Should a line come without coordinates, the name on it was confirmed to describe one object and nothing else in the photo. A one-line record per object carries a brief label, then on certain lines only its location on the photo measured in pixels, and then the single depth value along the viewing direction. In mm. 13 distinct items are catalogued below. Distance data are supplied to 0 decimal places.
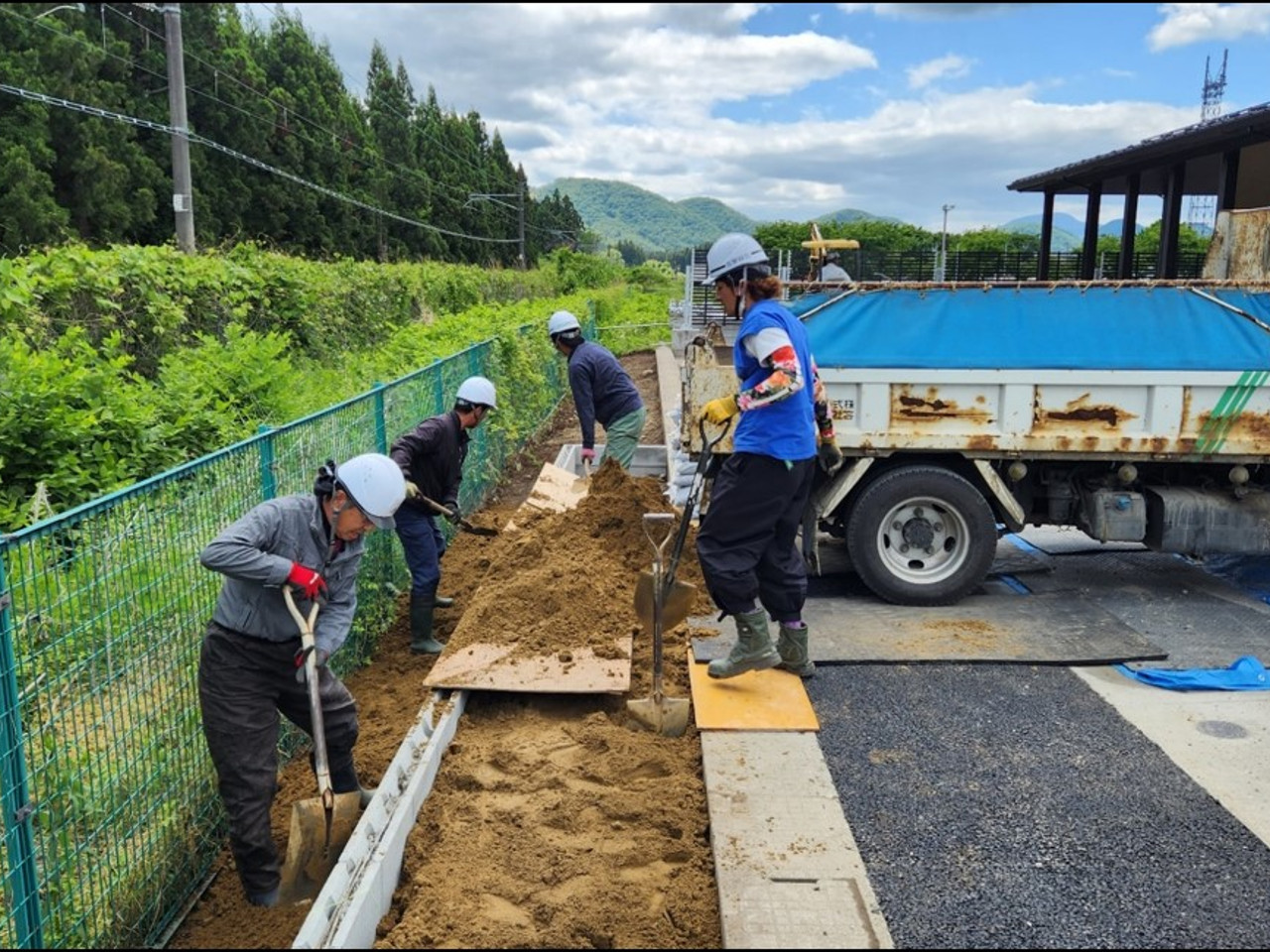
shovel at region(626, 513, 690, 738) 4586
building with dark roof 9162
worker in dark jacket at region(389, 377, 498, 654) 5781
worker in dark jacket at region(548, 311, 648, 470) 8195
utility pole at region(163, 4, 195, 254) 15320
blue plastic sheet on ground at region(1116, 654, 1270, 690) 5090
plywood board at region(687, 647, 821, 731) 4609
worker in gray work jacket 3447
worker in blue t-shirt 4703
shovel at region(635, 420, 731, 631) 4965
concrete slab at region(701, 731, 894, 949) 3127
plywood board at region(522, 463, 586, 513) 7873
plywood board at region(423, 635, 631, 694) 4727
